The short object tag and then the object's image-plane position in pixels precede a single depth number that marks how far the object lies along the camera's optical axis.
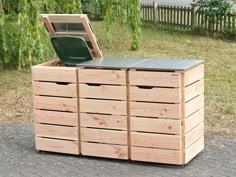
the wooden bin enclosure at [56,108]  6.03
